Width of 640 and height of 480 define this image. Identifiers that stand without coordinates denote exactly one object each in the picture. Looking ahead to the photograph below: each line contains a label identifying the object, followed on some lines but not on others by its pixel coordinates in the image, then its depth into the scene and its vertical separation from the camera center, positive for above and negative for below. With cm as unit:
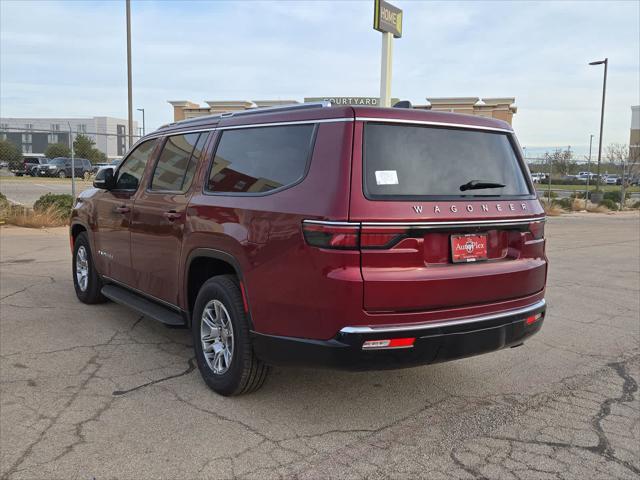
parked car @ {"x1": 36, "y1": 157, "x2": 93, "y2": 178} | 4056 -15
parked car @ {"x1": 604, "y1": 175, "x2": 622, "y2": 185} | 6354 -1
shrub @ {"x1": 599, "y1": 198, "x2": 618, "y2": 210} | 2766 -116
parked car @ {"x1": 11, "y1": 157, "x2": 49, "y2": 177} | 3816 -3
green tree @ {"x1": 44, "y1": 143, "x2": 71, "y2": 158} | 5334 +144
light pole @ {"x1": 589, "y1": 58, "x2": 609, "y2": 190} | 2984 +443
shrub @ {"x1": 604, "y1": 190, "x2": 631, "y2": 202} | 2961 -83
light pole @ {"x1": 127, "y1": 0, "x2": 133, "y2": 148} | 1745 +335
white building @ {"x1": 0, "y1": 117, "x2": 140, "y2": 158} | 7751 +756
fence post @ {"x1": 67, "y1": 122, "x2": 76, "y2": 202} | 1465 +50
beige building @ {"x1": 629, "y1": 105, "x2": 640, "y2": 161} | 9356 +947
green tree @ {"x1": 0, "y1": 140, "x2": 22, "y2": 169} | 2331 +58
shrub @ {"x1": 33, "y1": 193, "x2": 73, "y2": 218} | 1433 -95
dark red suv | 318 -41
